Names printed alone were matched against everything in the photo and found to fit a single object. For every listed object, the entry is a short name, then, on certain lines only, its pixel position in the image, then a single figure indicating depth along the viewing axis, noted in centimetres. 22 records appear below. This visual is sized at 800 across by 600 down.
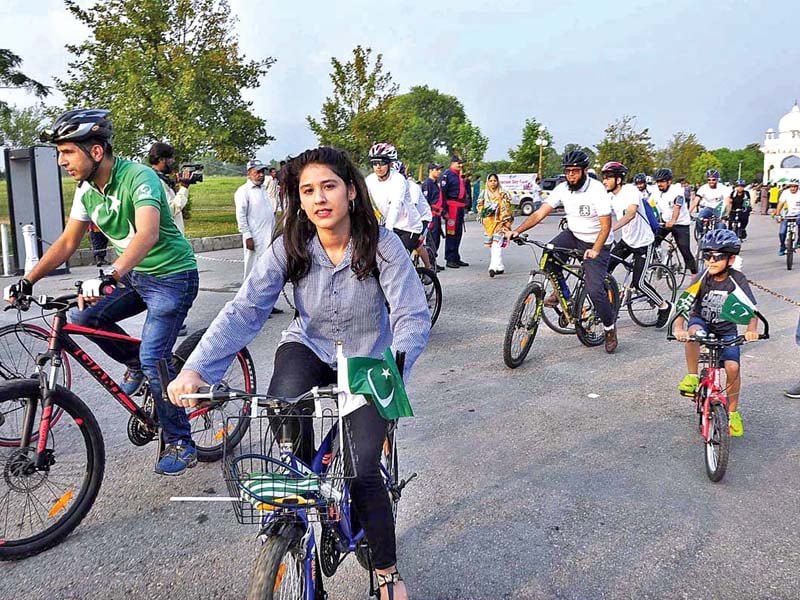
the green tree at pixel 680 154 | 5984
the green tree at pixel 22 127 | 3894
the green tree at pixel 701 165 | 7163
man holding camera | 800
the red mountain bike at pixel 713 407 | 420
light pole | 4221
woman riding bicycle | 269
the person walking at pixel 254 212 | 916
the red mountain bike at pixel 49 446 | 337
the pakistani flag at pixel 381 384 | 216
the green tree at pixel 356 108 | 2592
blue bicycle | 213
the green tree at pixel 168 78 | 1902
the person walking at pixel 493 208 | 1330
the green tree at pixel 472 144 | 4541
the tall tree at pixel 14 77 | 2475
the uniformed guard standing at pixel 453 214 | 1408
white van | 3591
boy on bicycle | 471
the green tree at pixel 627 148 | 4234
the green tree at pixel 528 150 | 4488
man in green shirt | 366
